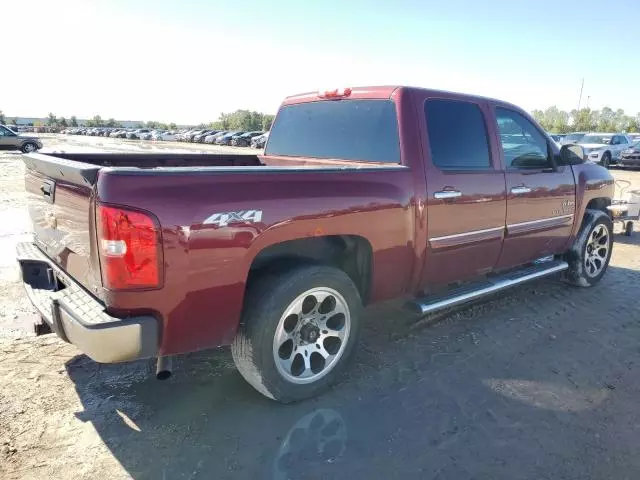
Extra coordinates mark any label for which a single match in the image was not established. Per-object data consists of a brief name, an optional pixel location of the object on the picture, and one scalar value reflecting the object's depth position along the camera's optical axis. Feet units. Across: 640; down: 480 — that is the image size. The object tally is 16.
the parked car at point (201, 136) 199.52
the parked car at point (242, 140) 164.66
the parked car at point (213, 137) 187.52
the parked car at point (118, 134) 241.84
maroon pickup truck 7.79
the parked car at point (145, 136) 230.27
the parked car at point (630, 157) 74.33
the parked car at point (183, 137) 211.00
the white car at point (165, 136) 216.33
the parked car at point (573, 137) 80.32
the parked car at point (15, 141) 90.74
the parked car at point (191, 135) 206.45
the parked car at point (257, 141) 148.36
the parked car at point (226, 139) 173.99
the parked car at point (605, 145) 75.87
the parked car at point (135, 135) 232.73
